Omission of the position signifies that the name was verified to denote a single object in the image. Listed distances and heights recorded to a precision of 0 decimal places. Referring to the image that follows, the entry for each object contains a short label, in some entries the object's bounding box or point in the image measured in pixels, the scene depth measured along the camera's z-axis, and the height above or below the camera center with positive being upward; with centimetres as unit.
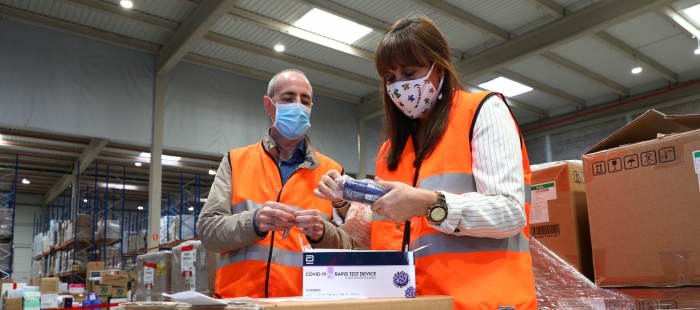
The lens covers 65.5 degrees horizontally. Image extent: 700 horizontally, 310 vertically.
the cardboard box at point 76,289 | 943 -64
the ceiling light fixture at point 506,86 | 1154 +330
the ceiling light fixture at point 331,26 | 869 +357
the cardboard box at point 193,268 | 467 -17
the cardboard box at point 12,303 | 688 -62
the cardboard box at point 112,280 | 816 -43
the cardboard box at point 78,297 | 890 -76
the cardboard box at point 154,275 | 542 -26
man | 218 +14
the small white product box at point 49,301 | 686 -61
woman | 127 +15
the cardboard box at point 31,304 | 657 -61
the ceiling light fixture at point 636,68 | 1077 +330
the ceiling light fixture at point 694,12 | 858 +352
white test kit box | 116 -7
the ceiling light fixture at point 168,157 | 1300 +220
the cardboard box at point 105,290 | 820 -59
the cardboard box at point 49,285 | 835 -51
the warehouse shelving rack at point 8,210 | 1210 +96
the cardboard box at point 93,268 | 982 -31
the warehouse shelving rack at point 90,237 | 1202 +32
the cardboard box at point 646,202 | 180 +12
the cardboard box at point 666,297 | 175 -20
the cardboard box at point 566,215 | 229 +10
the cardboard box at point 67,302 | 712 -65
